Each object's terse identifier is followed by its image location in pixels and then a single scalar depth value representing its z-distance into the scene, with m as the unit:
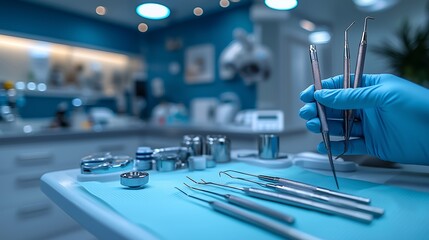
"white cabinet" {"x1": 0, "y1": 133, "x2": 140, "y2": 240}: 1.41
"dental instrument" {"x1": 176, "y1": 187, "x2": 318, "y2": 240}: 0.26
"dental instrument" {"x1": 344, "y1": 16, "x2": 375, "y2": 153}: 0.49
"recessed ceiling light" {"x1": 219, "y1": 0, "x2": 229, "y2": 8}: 2.06
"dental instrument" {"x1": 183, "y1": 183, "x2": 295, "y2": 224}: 0.30
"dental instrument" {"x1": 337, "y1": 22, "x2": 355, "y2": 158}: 0.52
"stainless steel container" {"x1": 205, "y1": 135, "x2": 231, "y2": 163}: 0.65
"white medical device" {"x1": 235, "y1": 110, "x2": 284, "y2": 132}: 1.44
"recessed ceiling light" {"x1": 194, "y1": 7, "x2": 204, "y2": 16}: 2.04
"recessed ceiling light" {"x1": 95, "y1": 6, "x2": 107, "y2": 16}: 1.74
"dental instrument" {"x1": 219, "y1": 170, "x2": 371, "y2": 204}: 0.36
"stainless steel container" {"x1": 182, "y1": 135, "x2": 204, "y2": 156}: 0.65
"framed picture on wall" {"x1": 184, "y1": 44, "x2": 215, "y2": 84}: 2.63
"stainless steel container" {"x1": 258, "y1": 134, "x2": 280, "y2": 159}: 0.64
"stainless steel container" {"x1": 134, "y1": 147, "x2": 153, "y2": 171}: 0.59
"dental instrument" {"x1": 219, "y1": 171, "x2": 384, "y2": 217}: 0.32
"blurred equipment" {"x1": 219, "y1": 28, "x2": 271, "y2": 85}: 2.05
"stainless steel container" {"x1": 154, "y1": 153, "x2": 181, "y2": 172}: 0.57
